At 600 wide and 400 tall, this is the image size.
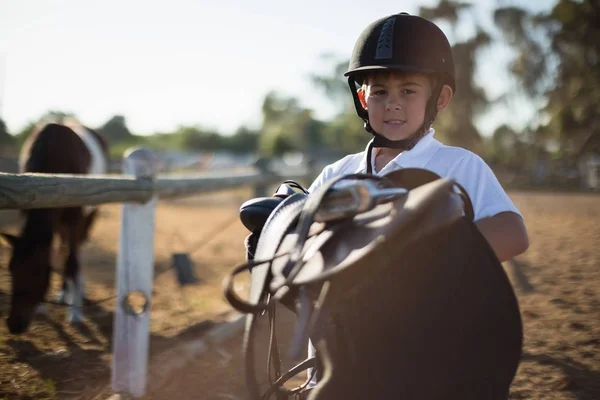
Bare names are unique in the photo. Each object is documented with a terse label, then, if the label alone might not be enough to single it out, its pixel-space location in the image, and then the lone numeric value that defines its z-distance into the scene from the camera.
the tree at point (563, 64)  22.56
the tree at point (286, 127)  71.62
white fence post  2.54
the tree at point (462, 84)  13.48
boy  1.79
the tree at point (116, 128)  39.12
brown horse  3.12
